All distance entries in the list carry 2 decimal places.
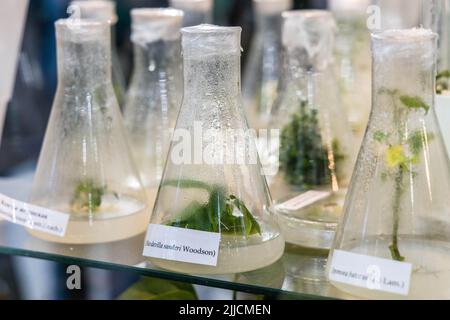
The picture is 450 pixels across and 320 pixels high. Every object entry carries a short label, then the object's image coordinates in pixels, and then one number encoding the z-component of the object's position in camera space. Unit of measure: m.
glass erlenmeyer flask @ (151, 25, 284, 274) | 0.81
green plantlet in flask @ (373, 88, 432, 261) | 0.75
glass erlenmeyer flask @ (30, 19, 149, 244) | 0.96
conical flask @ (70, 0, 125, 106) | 1.39
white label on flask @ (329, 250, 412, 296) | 0.71
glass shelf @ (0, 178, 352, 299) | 0.79
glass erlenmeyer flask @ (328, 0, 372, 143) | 1.29
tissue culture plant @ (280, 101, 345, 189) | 1.01
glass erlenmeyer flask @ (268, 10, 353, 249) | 1.00
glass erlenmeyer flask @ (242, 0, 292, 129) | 1.36
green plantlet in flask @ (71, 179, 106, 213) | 0.96
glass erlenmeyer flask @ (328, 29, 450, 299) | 0.73
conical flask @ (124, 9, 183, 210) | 1.16
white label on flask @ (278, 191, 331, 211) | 0.97
